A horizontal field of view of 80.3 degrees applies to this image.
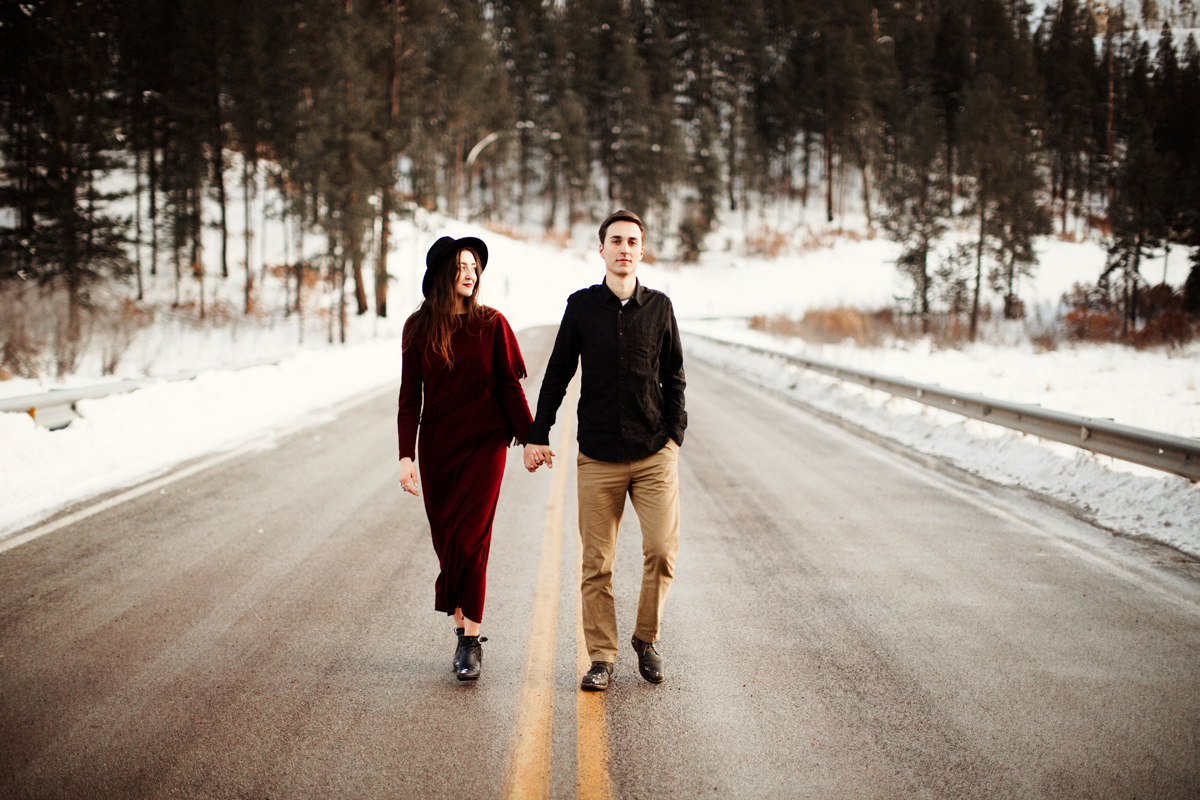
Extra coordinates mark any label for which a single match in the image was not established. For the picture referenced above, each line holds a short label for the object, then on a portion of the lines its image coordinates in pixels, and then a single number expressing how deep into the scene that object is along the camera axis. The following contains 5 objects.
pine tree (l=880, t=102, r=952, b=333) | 32.81
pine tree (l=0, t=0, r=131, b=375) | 22.44
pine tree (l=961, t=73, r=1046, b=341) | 32.81
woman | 3.67
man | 3.45
